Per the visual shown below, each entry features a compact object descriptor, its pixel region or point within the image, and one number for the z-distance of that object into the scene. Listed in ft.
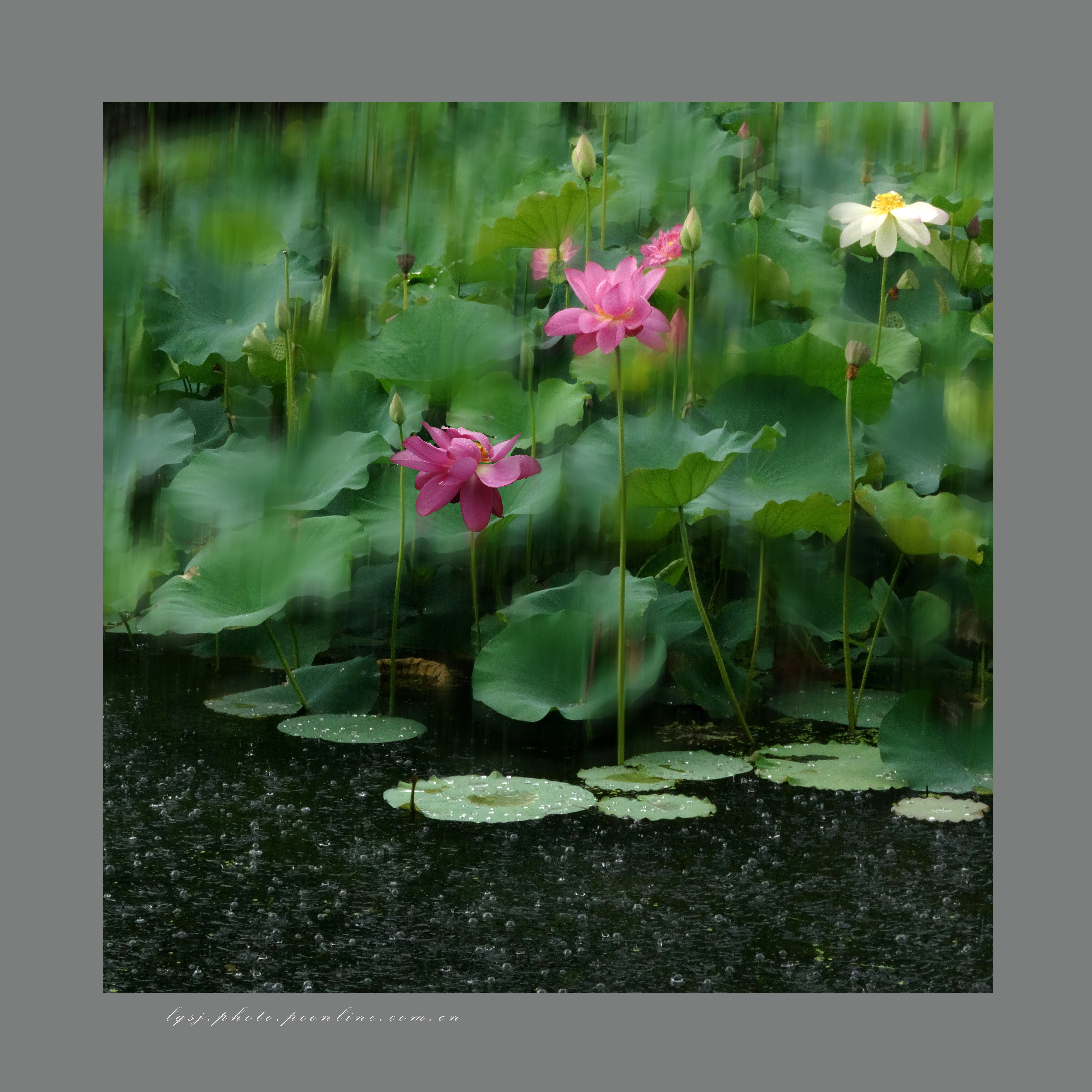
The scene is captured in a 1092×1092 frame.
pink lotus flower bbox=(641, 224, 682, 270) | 15.39
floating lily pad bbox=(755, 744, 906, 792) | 14.65
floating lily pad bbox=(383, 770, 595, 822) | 14.21
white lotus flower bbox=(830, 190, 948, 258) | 15.16
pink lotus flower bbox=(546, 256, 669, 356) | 14.32
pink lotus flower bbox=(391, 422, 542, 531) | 14.80
